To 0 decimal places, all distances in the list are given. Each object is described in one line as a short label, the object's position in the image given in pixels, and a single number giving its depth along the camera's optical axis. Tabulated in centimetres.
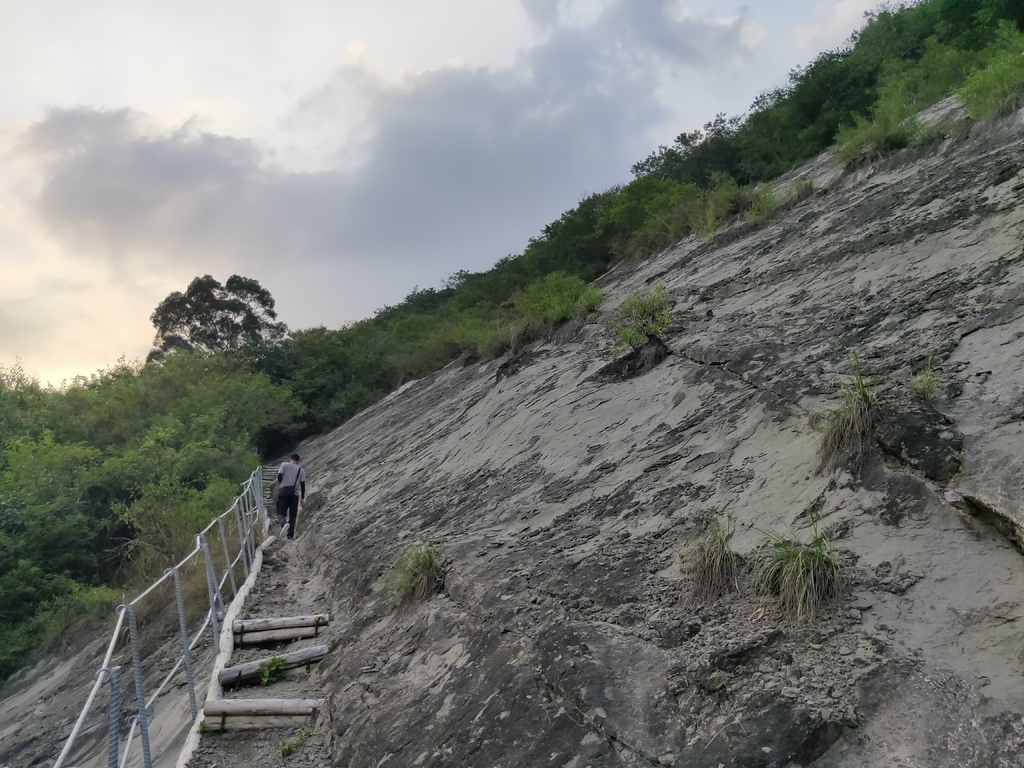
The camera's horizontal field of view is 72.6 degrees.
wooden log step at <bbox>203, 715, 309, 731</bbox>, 521
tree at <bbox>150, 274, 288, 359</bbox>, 4375
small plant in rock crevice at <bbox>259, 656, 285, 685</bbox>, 599
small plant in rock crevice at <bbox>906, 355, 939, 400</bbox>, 425
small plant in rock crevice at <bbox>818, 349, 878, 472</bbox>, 427
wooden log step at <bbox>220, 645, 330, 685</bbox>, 584
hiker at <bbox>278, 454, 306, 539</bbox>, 1132
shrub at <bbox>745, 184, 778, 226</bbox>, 993
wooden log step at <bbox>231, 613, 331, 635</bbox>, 670
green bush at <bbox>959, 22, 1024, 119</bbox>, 700
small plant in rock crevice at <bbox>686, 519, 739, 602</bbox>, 395
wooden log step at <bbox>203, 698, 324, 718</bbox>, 521
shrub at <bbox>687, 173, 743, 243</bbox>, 1133
